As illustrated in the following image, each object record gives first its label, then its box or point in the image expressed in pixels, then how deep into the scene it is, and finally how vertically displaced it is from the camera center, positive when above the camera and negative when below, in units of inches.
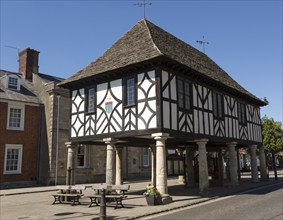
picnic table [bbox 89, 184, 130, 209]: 421.6 -67.2
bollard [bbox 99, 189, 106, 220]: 270.5 -62.5
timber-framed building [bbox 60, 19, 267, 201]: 451.4 +107.3
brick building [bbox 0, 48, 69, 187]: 731.4 +68.3
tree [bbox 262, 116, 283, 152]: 1230.8 +85.0
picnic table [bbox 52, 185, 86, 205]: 430.5 -75.4
